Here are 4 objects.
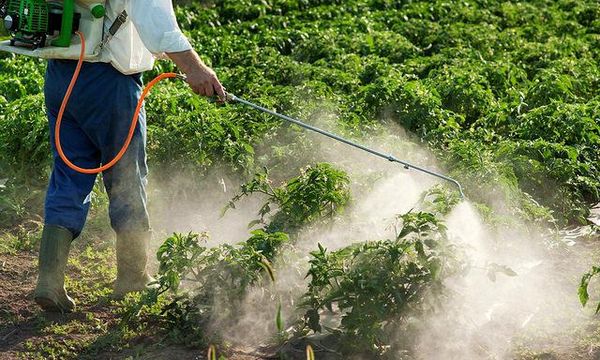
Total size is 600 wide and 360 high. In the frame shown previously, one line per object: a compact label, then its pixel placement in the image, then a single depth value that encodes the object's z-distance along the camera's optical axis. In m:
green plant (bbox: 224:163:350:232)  10.72
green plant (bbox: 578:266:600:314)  8.91
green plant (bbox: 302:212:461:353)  8.85
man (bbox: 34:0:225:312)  9.57
